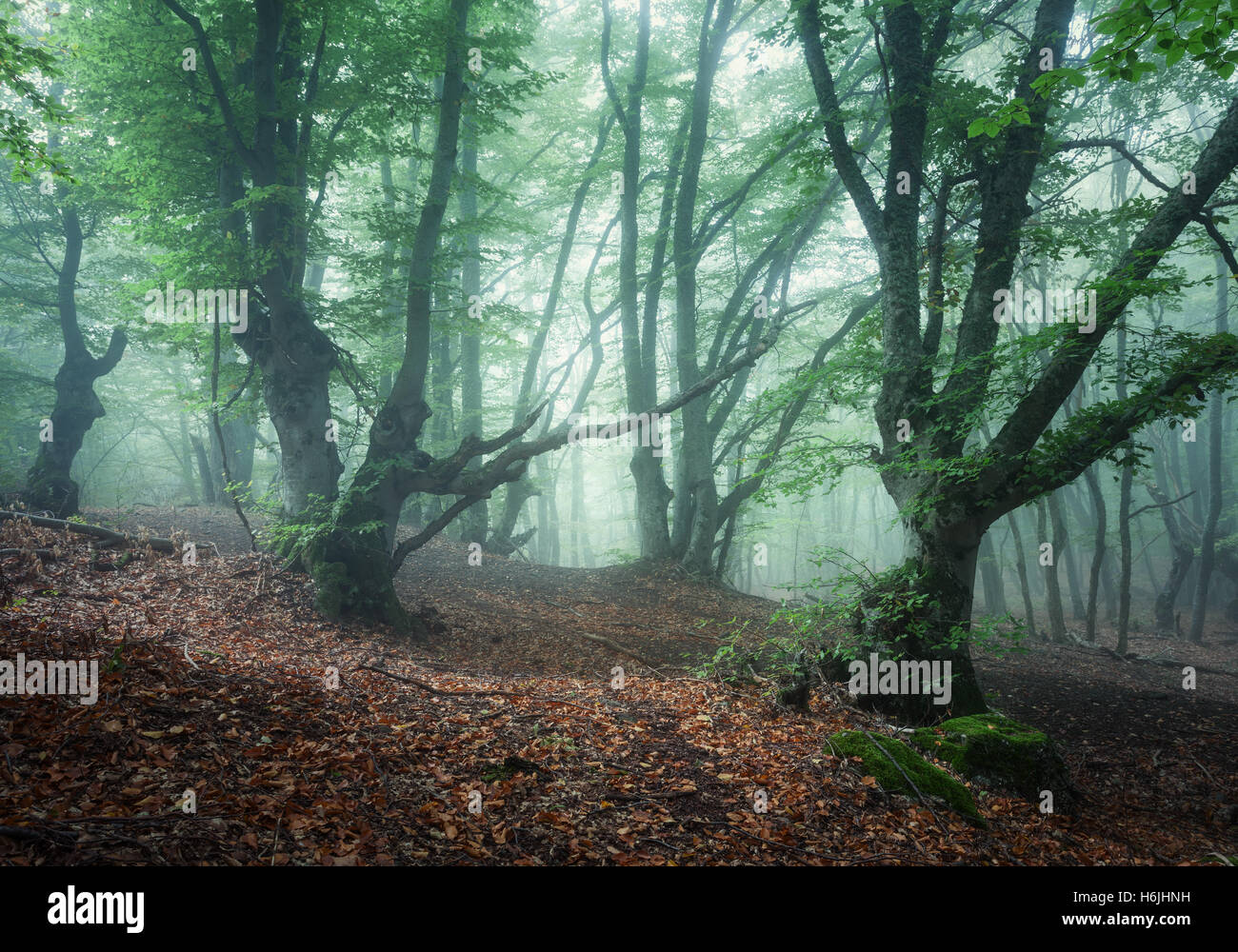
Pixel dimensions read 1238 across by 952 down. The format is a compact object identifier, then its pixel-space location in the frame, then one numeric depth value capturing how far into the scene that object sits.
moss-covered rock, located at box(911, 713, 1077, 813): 4.95
